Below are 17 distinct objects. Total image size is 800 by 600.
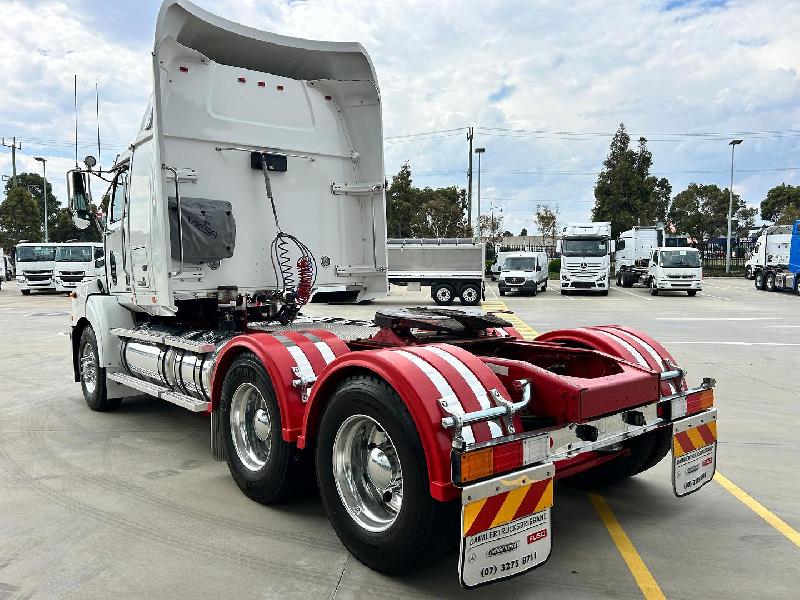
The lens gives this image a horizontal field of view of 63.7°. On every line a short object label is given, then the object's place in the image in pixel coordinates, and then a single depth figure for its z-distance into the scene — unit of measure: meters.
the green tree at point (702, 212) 77.19
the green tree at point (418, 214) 55.31
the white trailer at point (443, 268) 25.11
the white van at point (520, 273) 28.86
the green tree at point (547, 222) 68.31
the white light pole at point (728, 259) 50.50
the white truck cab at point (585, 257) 29.20
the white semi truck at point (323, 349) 3.27
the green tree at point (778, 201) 73.21
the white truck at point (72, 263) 30.22
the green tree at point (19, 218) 51.75
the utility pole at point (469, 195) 40.81
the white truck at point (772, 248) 30.91
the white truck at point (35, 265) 30.45
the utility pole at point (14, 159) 57.66
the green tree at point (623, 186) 46.75
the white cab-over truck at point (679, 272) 28.62
